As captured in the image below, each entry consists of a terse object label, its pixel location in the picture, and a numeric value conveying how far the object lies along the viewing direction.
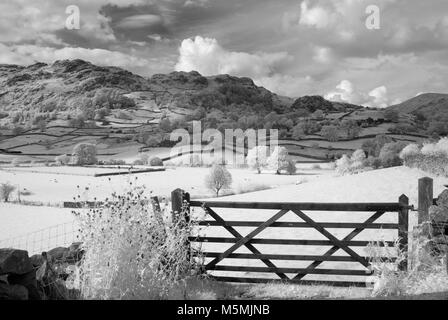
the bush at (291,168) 50.00
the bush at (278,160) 50.16
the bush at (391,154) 32.12
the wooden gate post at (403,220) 7.77
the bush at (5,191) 32.26
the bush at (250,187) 34.31
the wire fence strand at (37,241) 14.12
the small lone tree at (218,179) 35.75
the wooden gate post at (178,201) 8.25
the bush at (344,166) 37.88
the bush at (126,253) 6.04
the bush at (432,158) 21.17
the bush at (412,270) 6.57
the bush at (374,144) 49.84
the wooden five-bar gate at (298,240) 7.78
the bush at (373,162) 33.56
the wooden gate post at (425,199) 8.09
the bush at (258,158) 54.28
